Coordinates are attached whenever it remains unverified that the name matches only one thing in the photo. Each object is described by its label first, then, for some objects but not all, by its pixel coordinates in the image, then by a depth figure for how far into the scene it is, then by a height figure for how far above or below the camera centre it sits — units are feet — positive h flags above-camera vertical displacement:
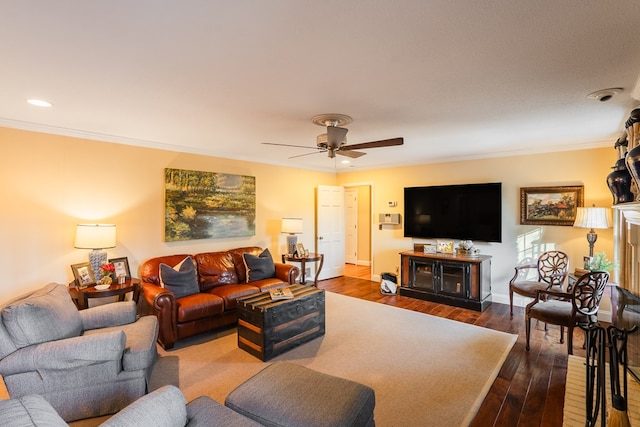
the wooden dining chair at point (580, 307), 9.70 -3.02
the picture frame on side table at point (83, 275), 11.28 -2.24
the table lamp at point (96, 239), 11.15 -0.89
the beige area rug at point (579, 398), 6.89 -4.62
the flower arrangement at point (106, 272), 11.41 -2.19
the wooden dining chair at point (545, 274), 13.23 -2.68
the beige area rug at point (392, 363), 7.88 -4.80
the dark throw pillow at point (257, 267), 14.79 -2.55
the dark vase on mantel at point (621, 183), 6.90 +0.74
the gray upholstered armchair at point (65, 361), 6.93 -3.41
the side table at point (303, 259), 17.26 -2.55
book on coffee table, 10.81 -2.86
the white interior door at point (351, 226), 28.09 -1.03
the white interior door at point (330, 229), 21.48 -1.03
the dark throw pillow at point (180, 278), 11.96 -2.53
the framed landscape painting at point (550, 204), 14.10 +0.51
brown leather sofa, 10.87 -3.21
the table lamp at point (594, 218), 12.50 -0.14
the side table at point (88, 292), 10.71 -2.75
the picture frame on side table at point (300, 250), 18.05 -2.10
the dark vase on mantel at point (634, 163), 5.22 +0.92
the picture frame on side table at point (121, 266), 12.37 -2.10
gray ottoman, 5.42 -3.53
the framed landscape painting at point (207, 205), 14.64 +0.52
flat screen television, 16.17 +0.17
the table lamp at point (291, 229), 17.92 -0.83
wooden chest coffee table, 10.05 -3.74
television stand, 15.30 -3.42
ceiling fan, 9.87 +2.70
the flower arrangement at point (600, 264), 11.66 -1.91
